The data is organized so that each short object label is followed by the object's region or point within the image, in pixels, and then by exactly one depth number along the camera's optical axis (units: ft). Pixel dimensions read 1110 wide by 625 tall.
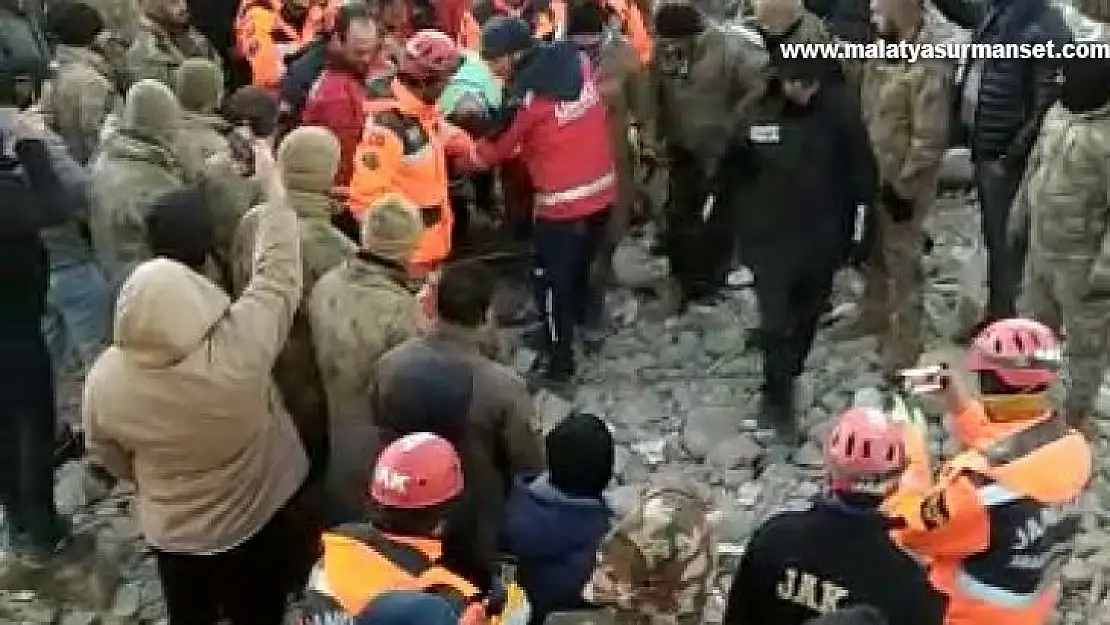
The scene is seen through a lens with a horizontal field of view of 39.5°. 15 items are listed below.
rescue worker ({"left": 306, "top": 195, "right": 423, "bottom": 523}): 18.04
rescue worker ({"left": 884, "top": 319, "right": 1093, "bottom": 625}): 14.39
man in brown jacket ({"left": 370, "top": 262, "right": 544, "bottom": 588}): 16.05
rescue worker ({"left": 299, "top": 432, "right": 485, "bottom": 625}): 13.01
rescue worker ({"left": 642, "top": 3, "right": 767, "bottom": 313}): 26.27
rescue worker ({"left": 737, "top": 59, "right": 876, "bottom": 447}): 22.40
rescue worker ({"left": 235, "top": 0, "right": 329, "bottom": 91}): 28.91
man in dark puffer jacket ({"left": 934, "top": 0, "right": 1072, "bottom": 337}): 24.00
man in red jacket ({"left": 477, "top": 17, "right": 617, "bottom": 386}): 23.76
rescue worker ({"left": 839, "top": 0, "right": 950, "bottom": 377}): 24.04
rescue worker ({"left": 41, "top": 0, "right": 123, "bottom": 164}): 25.72
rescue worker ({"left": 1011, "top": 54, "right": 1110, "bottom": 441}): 21.02
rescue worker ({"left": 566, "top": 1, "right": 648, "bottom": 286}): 26.32
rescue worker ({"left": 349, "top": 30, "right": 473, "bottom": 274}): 21.94
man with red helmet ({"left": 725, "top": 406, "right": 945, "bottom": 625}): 13.03
